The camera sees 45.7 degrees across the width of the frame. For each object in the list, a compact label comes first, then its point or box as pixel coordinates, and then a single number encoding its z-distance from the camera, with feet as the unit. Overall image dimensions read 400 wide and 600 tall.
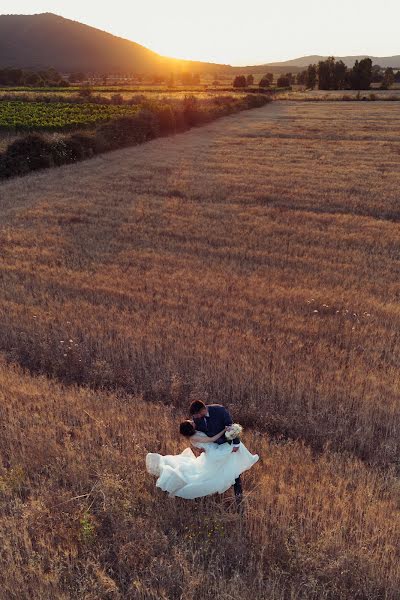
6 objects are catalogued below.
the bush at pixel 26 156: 83.46
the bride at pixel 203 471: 16.01
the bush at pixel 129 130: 108.25
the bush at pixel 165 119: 127.03
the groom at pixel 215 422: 16.05
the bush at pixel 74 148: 90.99
